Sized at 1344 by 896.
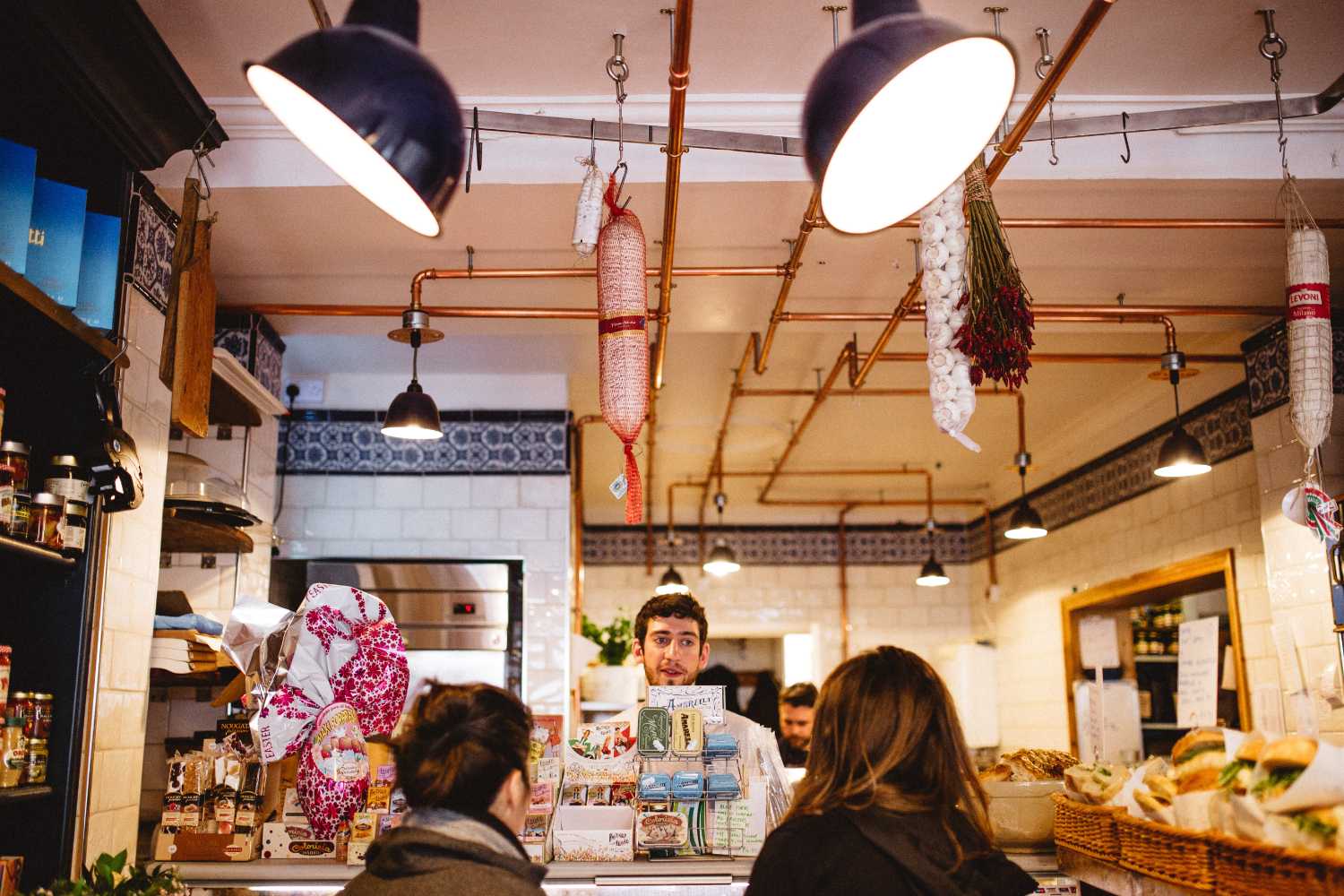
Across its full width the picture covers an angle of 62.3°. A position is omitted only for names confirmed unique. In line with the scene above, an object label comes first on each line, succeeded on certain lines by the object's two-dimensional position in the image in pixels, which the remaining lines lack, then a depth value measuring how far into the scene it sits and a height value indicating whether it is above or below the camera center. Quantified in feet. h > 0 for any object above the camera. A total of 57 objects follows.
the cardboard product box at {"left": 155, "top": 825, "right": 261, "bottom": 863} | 10.76 -1.76
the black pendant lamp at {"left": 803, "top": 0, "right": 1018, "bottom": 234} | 6.40 +3.36
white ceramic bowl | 11.02 -1.47
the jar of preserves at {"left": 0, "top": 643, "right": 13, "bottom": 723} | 9.86 -0.08
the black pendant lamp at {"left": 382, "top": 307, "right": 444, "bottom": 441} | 16.81 +3.77
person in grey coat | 6.57 -0.84
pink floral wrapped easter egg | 10.69 -0.34
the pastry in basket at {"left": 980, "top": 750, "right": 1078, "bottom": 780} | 11.82 -1.08
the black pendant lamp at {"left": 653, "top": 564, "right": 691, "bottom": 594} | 33.09 +2.42
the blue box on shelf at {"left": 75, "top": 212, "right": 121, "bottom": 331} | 11.46 +3.99
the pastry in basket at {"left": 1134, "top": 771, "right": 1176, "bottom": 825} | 8.64 -1.05
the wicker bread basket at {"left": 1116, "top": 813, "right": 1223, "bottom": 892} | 7.93 -1.41
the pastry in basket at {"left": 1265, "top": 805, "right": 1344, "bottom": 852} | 6.64 -1.00
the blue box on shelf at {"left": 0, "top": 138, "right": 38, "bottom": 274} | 10.04 +4.15
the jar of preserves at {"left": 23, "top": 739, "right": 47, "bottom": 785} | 10.44 -0.93
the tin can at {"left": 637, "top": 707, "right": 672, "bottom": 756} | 10.80 -0.68
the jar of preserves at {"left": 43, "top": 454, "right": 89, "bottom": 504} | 10.66 +1.75
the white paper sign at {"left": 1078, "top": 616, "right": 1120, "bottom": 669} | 28.76 +0.54
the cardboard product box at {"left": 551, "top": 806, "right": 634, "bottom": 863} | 10.56 -1.68
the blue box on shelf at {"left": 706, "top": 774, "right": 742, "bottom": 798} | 10.66 -1.16
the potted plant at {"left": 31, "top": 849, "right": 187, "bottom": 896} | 9.29 -1.87
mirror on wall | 24.48 +0.23
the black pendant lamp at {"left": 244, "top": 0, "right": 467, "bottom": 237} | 6.71 +3.46
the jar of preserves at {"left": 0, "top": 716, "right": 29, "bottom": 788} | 9.99 -0.81
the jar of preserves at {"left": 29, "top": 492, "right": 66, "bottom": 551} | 10.27 +1.31
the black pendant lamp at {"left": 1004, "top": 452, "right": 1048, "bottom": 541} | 26.25 +3.27
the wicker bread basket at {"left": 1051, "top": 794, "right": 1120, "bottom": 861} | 9.53 -1.45
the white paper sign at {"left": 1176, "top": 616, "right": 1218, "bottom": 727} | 23.71 -0.21
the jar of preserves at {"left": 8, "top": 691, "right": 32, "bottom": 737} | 10.28 -0.40
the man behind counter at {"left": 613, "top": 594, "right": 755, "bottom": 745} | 14.21 +0.29
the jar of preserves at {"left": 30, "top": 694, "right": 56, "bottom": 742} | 10.48 -0.48
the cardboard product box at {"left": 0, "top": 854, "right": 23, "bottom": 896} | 9.81 -1.85
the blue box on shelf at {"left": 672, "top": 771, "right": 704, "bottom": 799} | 10.60 -1.14
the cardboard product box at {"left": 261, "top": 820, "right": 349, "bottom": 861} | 10.77 -1.72
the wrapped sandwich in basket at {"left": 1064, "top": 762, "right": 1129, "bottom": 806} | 9.92 -1.05
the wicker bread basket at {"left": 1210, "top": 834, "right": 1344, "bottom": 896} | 6.56 -1.27
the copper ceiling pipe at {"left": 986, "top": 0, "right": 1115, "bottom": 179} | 10.06 +5.68
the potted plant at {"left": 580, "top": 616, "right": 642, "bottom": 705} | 28.12 -0.34
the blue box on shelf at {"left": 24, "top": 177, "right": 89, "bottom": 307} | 10.74 +4.06
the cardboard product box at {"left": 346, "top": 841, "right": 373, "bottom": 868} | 10.39 -1.76
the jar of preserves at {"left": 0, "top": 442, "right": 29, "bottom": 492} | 9.99 +1.81
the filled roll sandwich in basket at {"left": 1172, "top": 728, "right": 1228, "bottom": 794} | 8.25 -0.71
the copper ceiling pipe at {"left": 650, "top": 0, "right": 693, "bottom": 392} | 9.79 +5.37
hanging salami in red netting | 11.10 +3.31
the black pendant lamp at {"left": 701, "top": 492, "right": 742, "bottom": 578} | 31.76 +2.89
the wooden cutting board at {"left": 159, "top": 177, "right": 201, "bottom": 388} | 12.47 +4.51
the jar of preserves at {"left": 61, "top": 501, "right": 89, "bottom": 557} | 10.66 +1.27
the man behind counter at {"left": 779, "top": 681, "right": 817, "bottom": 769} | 23.36 -1.23
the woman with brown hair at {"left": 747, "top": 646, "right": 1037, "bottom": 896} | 7.05 -0.91
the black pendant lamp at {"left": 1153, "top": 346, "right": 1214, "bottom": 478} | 18.70 +3.45
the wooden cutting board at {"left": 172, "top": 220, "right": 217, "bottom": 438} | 12.65 +3.69
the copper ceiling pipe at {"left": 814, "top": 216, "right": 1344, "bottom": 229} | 14.15 +5.57
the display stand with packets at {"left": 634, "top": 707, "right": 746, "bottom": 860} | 10.62 -1.16
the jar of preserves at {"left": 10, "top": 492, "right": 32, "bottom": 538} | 9.98 +1.32
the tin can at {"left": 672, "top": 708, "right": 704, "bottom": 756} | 10.80 -0.67
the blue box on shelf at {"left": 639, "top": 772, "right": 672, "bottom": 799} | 10.62 -1.16
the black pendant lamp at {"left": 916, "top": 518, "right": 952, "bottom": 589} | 33.63 +2.70
